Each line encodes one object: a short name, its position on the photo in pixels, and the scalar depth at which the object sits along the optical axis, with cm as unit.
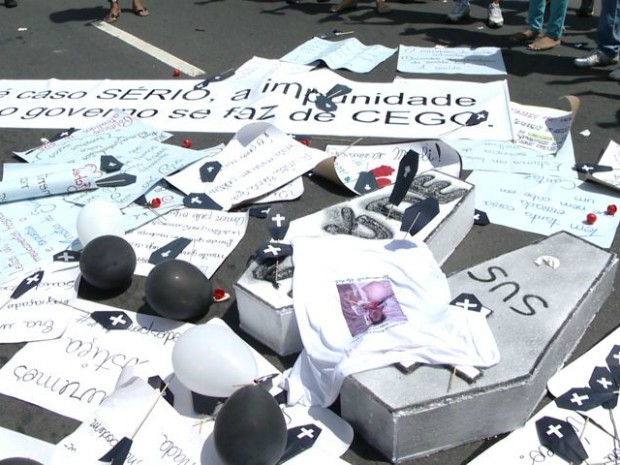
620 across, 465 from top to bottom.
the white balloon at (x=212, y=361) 262
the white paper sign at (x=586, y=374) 270
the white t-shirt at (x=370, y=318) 270
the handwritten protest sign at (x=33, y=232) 377
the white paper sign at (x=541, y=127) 475
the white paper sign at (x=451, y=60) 602
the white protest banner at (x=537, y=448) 256
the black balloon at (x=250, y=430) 238
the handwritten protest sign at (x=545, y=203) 393
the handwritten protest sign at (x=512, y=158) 448
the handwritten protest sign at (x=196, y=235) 375
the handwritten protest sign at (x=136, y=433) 263
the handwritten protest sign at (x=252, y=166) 429
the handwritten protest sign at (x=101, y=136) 480
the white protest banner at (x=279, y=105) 509
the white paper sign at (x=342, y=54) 615
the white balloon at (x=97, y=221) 357
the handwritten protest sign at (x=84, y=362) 296
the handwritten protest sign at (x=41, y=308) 329
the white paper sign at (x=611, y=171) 424
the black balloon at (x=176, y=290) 315
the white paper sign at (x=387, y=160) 431
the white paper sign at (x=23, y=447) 267
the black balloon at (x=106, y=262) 336
